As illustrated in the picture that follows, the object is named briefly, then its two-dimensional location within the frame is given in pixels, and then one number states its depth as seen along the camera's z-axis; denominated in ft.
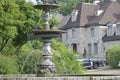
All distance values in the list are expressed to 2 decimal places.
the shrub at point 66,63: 91.47
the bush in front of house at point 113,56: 161.99
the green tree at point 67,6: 306.08
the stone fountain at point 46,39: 64.85
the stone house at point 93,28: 202.90
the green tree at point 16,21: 104.42
